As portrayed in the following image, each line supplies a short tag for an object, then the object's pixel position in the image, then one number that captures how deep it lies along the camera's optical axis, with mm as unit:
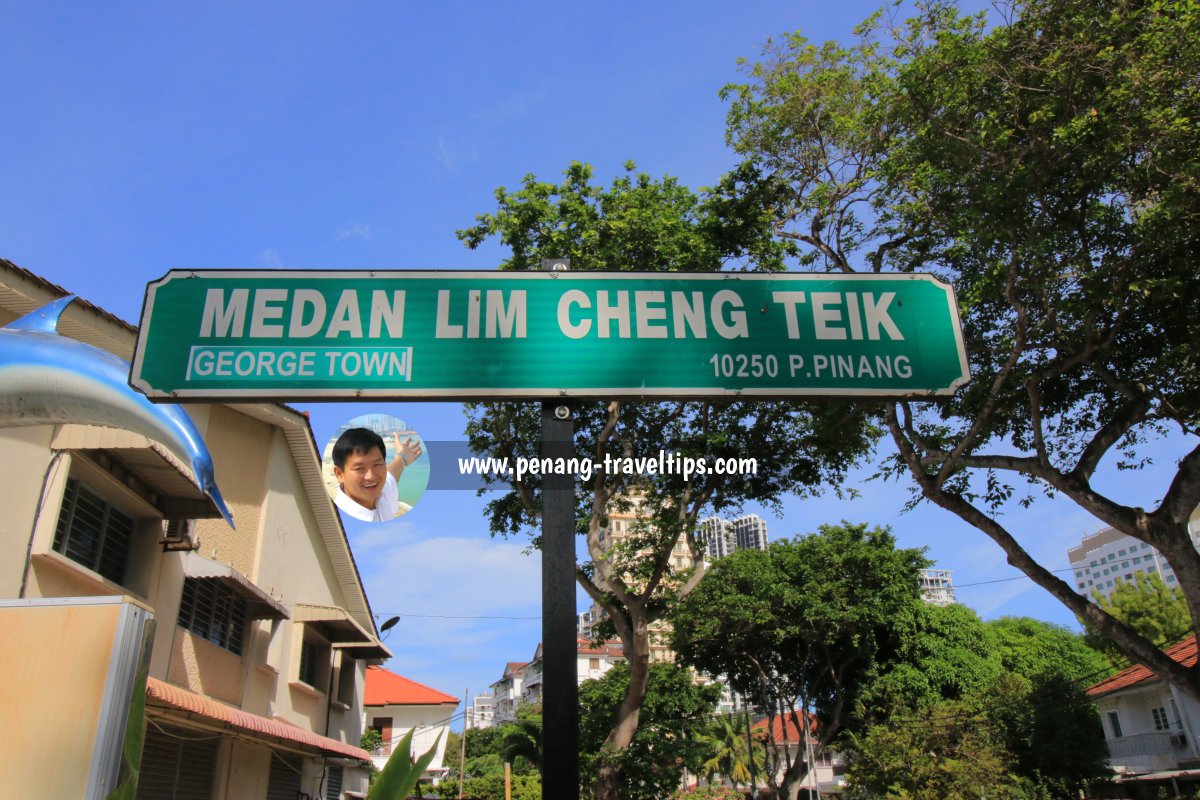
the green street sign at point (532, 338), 2535
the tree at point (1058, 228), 9789
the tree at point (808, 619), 26672
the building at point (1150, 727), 24953
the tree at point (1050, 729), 24719
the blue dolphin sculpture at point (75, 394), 3221
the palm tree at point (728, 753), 50000
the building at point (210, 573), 6801
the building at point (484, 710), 135500
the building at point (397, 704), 33953
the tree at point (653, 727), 16891
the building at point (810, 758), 29297
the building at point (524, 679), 83181
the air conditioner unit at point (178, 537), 8922
